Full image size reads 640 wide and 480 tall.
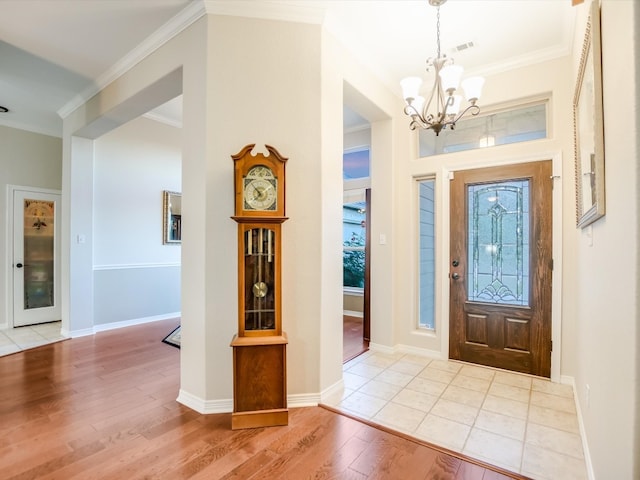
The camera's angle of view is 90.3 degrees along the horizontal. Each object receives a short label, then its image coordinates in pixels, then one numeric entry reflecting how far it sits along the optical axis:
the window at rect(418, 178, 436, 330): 3.56
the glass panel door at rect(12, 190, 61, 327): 4.65
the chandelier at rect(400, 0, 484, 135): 2.17
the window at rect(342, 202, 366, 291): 5.65
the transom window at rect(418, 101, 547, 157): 3.04
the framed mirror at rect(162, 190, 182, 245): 5.09
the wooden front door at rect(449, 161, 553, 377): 2.92
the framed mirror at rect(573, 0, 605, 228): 1.36
